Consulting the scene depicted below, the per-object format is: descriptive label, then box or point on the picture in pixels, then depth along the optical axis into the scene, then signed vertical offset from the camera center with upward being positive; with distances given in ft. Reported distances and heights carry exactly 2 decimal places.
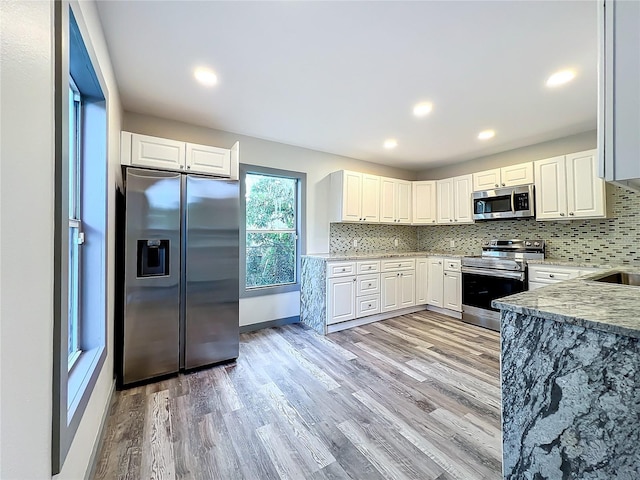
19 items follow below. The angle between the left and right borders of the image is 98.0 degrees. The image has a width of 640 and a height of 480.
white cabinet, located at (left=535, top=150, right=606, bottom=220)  10.03 +2.01
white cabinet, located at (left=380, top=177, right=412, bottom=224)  14.41 +2.15
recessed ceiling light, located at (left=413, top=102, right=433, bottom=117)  8.76 +4.31
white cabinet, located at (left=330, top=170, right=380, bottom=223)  13.00 +2.13
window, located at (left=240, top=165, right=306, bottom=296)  11.76 +0.56
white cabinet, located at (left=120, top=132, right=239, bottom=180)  7.75 +2.55
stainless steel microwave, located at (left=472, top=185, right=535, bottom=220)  11.64 +1.69
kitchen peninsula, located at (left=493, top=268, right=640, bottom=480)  2.81 -1.63
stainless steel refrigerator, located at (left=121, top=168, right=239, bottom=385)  7.34 -0.93
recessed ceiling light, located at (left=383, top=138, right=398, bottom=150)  12.00 +4.37
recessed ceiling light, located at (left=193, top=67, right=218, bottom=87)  7.04 +4.32
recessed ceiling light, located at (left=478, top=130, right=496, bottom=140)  10.91 +4.31
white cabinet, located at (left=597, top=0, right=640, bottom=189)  2.74 +1.53
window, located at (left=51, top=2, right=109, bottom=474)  3.44 +0.25
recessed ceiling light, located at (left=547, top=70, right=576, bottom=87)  7.03 +4.27
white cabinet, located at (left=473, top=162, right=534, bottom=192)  11.75 +2.88
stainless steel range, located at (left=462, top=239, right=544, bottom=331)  11.20 -1.47
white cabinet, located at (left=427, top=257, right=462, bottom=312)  13.21 -2.09
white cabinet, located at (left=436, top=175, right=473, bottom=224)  13.72 +2.13
